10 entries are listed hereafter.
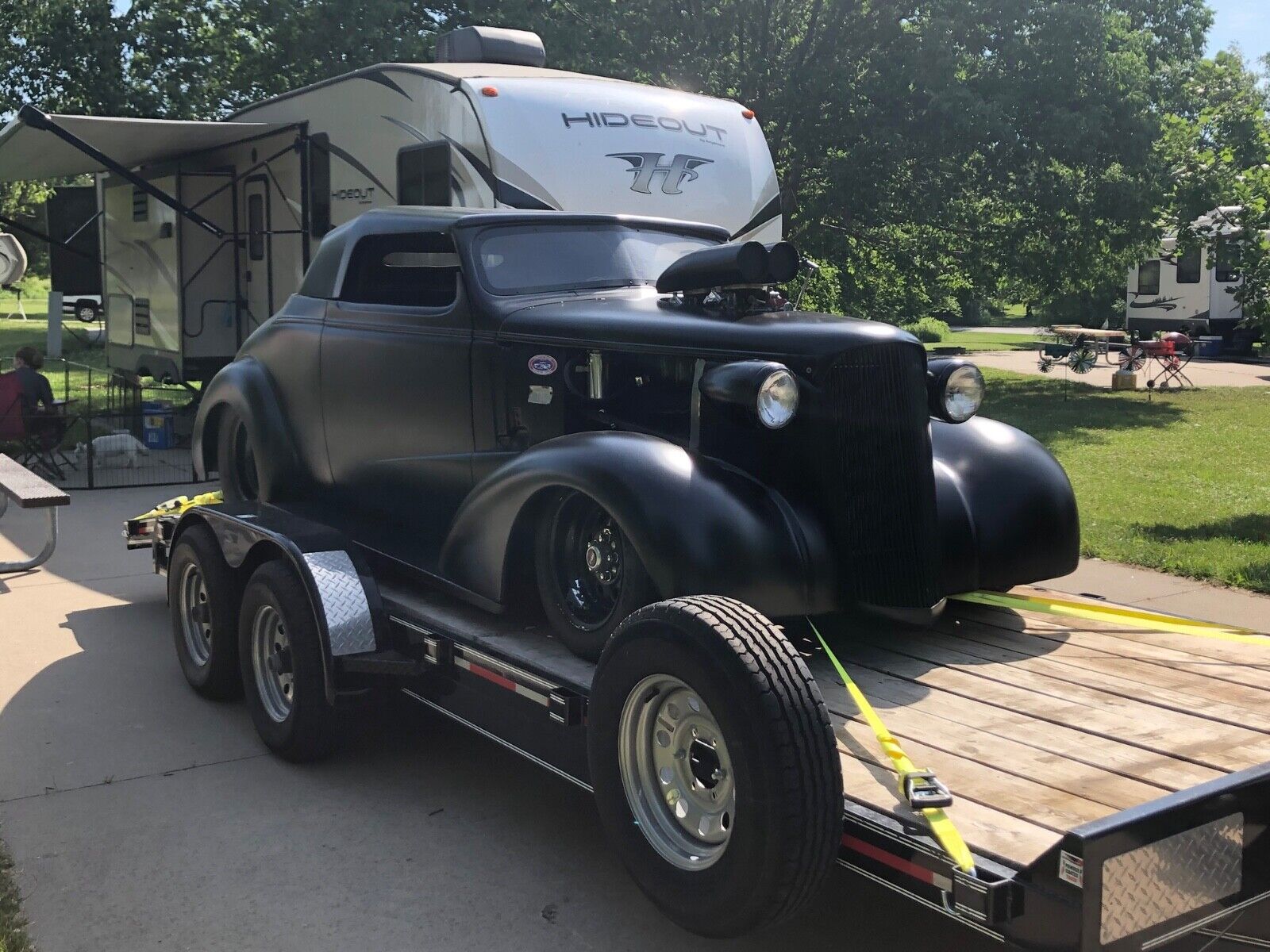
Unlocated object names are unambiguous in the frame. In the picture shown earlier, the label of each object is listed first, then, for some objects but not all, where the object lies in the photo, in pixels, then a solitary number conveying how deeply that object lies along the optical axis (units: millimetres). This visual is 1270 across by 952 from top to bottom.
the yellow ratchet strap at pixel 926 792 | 2855
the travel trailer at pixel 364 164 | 9320
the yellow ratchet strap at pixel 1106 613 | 4406
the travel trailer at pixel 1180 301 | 30312
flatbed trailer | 2729
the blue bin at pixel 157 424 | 14477
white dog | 13188
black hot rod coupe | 4023
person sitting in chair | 12219
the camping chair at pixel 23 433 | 11945
